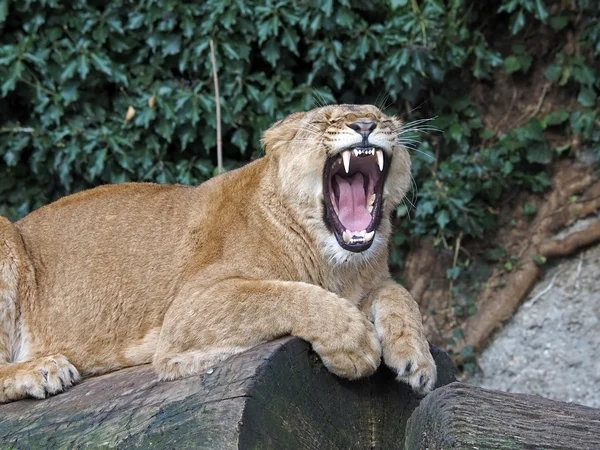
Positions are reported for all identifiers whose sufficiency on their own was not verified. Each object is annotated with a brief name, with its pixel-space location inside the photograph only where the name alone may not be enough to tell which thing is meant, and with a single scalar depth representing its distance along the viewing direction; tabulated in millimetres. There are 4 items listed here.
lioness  8039
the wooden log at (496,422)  5891
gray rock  14414
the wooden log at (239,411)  6391
